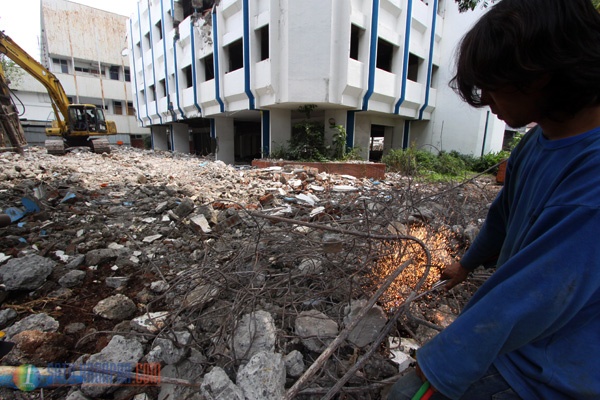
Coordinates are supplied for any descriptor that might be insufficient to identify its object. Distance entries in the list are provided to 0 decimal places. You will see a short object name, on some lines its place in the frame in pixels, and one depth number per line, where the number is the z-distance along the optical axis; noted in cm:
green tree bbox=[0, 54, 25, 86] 2036
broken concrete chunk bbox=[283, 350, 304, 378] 138
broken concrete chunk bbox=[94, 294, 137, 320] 192
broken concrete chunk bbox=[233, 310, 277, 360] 147
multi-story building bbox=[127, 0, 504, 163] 865
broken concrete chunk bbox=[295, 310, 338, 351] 151
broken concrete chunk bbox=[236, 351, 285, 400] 106
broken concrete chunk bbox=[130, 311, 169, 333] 171
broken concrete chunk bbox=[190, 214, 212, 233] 330
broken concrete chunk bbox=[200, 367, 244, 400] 106
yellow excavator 931
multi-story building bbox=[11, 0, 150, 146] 2170
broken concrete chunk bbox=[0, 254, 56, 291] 208
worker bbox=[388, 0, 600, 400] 59
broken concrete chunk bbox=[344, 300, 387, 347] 149
